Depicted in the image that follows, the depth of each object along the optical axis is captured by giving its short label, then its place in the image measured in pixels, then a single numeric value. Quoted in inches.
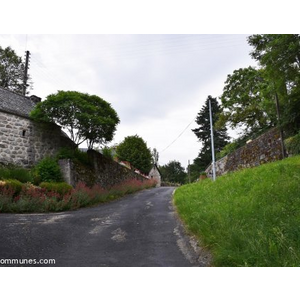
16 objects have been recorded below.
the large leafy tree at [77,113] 454.3
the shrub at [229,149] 662.5
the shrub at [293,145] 373.7
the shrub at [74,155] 475.9
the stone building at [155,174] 1496.4
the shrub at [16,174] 374.9
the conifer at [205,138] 1154.7
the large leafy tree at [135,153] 1175.0
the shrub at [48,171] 424.2
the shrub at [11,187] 325.4
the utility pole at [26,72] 848.9
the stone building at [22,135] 435.8
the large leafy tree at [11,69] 837.2
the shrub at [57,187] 386.3
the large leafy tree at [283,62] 259.6
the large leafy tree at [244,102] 633.0
